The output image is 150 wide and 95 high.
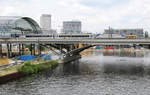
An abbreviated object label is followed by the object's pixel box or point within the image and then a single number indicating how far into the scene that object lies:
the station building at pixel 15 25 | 126.25
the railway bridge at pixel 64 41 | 70.57
